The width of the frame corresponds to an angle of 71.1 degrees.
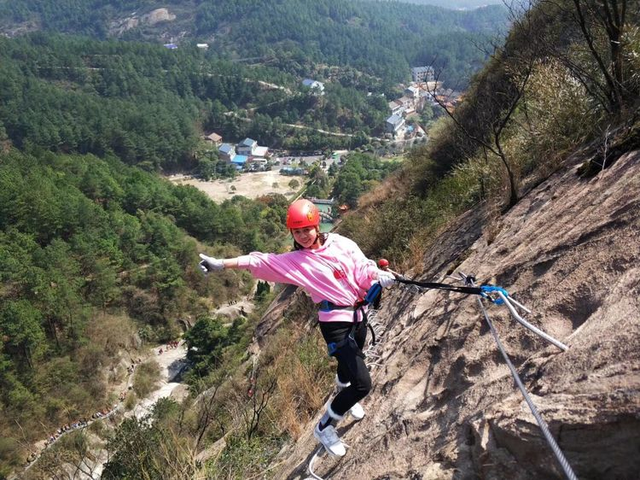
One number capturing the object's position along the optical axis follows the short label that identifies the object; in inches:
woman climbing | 118.1
